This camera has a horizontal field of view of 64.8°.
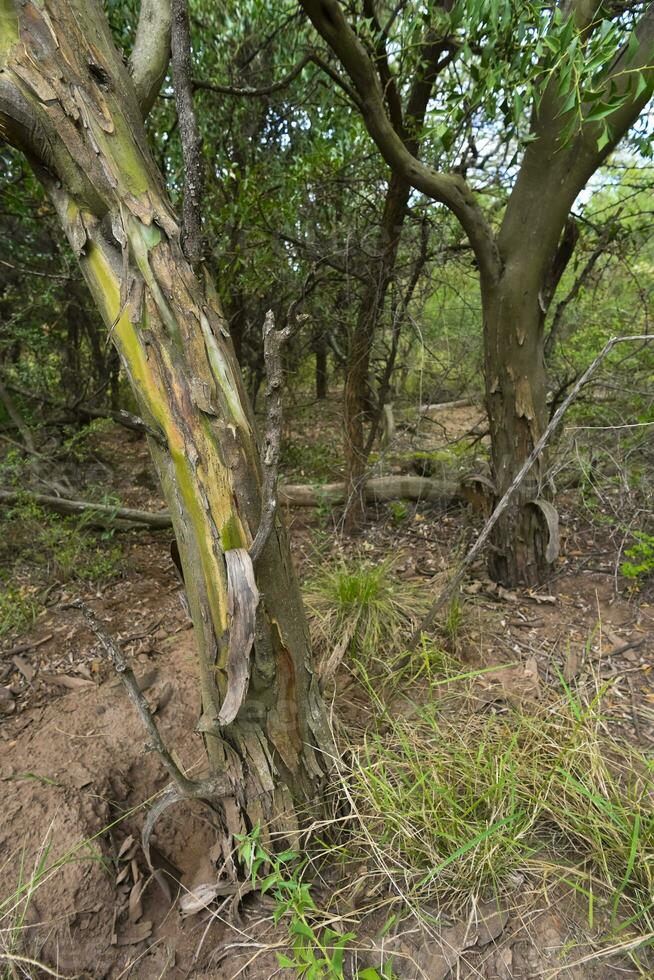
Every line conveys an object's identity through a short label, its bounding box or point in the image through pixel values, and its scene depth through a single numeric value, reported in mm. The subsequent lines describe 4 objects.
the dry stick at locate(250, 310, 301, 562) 1144
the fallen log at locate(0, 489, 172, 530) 3553
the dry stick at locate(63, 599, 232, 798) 1261
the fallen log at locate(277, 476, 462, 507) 4031
